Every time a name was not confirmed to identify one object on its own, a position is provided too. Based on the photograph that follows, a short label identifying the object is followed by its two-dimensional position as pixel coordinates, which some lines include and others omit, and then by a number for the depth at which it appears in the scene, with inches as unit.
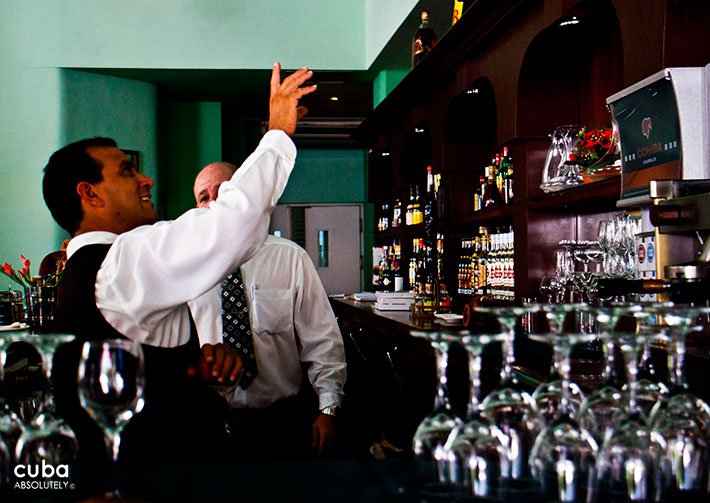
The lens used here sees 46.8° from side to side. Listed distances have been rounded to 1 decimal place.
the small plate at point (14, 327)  154.7
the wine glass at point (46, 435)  42.6
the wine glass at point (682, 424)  41.8
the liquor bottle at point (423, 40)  215.2
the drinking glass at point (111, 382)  41.0
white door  381.1
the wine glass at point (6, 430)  43.0
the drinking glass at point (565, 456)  40.3
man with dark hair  71.6
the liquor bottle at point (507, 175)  166.6
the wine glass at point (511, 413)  44.0
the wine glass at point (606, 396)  43.0
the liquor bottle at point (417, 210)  238.4
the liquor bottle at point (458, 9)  176.9
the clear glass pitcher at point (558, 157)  130.0
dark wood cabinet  100.3
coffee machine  86.0
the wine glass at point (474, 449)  41.9
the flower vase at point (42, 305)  156.6
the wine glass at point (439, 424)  43.3
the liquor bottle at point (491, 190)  179.8
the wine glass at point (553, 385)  43.4
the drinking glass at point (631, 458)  39.8
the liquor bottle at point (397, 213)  264.5
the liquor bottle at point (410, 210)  243.8
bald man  105.7
